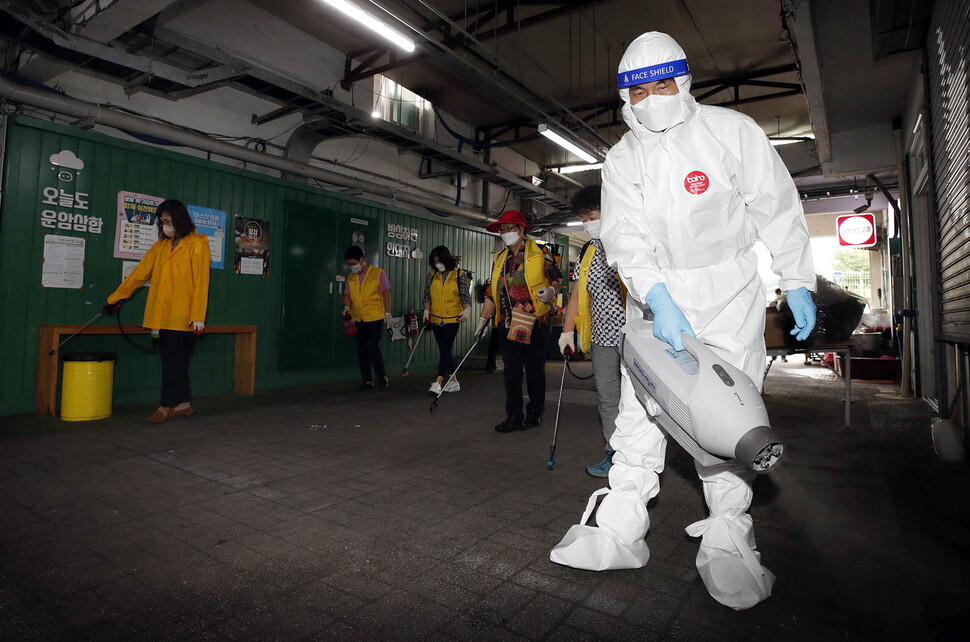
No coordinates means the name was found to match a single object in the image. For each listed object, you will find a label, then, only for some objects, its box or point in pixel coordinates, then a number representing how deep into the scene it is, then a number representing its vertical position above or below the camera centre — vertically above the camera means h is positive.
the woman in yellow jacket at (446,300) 6.90 +0.62
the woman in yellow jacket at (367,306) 6.67 +0.51
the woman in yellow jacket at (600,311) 3.16 +0.23
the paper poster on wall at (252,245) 6.64 +1.26
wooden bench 4.81 -0.18
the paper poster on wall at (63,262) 5.04 +0.76
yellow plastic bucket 4.55 -0.39
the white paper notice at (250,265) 6.67 +1.00
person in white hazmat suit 1.76 +0.38
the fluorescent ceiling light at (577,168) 12.56 +4.44
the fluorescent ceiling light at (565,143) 8.60 +3.60
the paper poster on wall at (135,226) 5.53 +1.24
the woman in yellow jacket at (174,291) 4.59 +0.45
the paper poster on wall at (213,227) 6.21 +1.39
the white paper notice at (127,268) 5.54 +0.78
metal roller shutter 3.28 +1.47
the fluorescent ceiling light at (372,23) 5.11 +3.34
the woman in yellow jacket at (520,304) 4.16 +0.35
